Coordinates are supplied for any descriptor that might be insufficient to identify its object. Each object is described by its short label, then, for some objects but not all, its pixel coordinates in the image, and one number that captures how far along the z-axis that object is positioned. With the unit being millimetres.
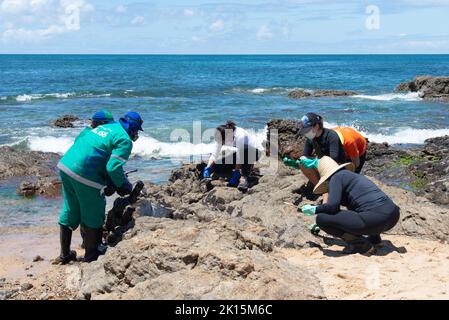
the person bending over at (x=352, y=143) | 6969
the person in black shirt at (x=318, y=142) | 6578
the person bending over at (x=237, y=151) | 8422
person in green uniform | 6109
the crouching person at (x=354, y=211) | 5605
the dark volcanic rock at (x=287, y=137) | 11086
